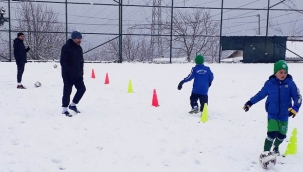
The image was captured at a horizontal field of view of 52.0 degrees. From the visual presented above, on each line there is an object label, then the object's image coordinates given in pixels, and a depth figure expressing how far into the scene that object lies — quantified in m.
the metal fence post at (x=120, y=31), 18.75
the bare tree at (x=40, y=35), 25.61
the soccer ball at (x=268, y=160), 4.22
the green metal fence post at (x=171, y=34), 18.95
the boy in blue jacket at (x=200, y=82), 7.34
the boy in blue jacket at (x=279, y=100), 4.40
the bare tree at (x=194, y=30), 26.35
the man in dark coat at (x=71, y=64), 6.65
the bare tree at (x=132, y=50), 33.49
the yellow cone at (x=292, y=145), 4.83
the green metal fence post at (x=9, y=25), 17.25
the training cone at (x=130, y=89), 10.10
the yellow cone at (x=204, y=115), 6.61
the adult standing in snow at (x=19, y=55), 10.04
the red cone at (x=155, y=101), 8.12
